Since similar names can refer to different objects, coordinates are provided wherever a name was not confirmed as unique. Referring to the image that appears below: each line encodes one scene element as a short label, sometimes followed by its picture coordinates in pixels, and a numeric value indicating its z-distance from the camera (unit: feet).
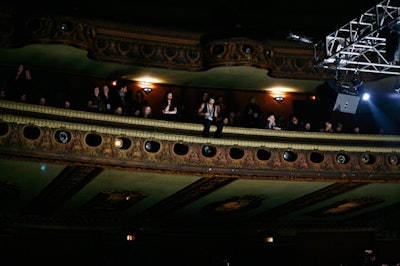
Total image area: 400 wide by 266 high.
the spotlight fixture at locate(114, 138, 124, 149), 36.06
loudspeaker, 39.47
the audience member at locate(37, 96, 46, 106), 34.58
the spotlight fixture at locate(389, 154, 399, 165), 42.47
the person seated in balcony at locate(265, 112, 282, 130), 41.34
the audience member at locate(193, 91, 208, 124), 38.86
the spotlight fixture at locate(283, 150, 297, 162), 40.78
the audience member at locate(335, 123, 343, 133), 44.14
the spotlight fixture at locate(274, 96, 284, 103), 49.32
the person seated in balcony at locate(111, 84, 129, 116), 36.91
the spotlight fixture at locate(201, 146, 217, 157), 38.58
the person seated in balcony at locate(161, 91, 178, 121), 38.88
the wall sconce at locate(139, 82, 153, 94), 45.68
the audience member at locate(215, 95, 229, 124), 39.85
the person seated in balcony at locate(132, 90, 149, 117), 38.83
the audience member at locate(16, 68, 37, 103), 34.06
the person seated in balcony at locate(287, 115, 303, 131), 42.06
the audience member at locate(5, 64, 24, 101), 34.27
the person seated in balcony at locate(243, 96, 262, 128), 41.65
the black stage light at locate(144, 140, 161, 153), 37.19
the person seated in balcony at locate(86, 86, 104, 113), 36.55
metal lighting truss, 30.78
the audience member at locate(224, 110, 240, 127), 40.96
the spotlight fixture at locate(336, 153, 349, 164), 41.60
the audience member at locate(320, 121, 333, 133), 43.37
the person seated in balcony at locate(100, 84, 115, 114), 37.22
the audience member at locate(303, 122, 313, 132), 42.37
